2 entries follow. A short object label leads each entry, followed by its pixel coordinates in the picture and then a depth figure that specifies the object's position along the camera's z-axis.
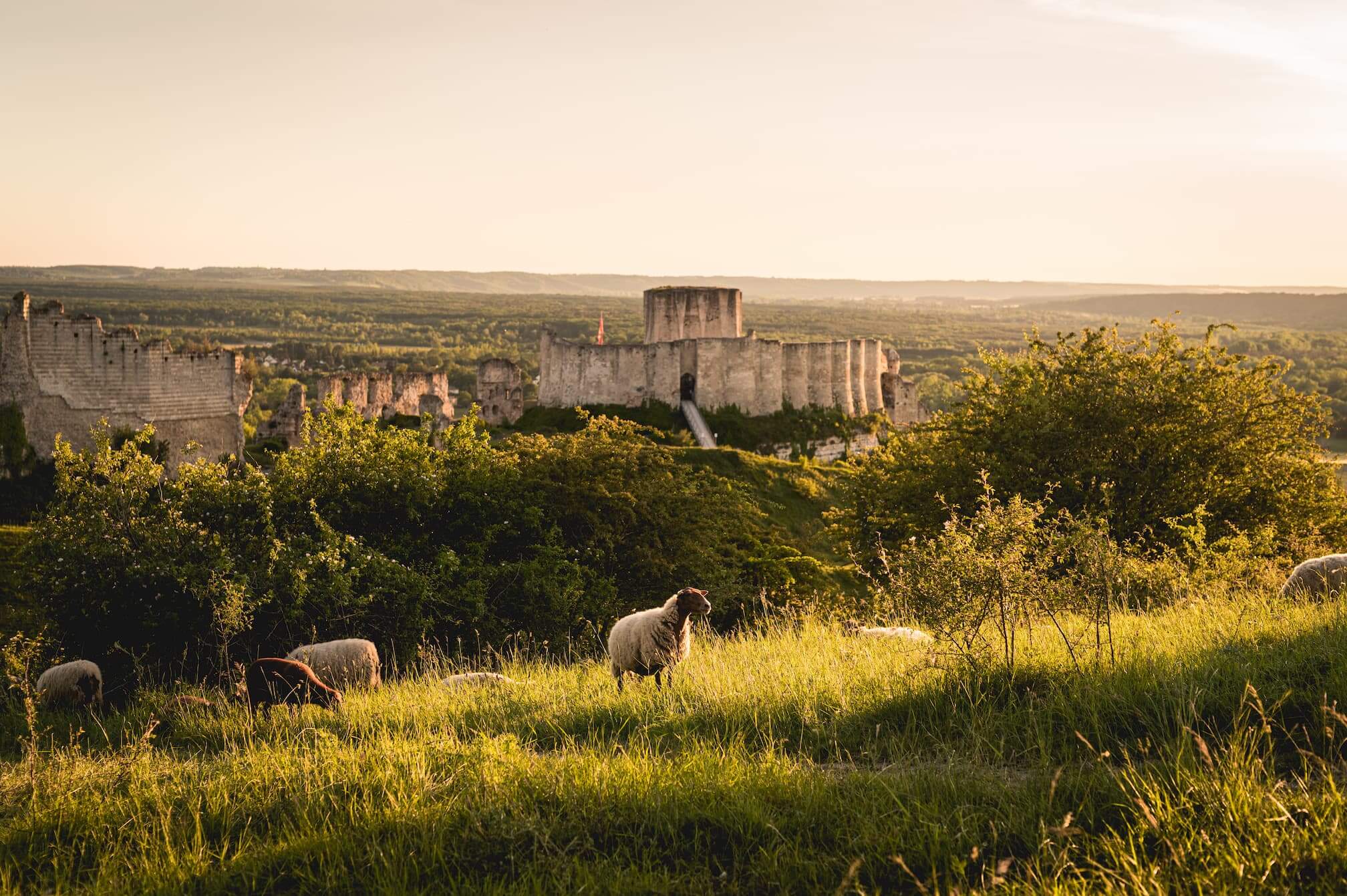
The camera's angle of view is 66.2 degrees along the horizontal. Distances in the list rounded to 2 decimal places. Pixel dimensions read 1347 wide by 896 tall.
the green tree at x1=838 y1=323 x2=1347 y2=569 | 20.97
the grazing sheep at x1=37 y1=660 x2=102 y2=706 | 13.25
